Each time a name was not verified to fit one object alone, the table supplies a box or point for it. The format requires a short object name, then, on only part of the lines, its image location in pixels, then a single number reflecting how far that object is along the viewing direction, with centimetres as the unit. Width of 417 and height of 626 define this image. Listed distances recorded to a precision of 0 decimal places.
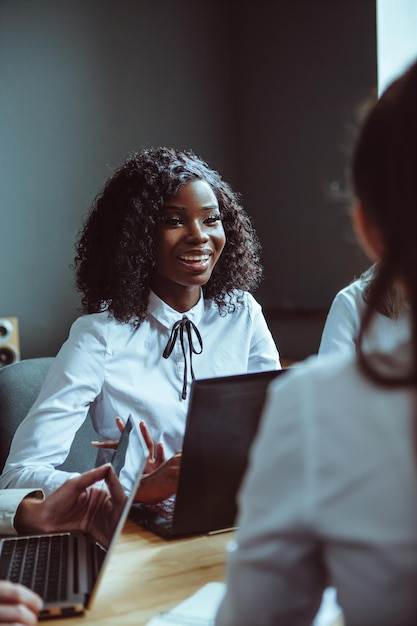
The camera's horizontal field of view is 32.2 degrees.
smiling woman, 161
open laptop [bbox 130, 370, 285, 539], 102
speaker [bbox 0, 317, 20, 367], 334
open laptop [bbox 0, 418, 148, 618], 89
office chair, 174
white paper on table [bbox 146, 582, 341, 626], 86
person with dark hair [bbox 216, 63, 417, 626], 51
